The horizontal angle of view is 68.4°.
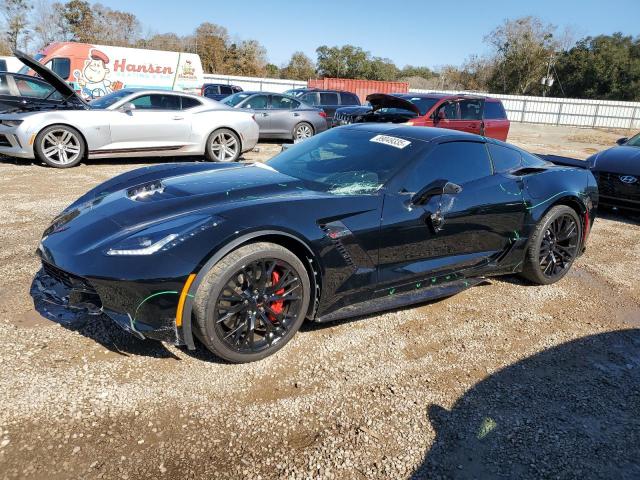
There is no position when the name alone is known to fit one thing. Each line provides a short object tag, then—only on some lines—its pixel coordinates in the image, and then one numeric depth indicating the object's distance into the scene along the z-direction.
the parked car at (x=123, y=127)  7.71
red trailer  30.73
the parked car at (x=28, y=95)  7.99
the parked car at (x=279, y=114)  12.41
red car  10.05
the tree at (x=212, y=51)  56.06
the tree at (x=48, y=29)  45.79
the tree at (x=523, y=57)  50.41
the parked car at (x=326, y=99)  15.27
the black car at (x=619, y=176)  6.67
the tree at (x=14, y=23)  43.22
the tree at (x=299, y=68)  62.66
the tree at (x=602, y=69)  46.25
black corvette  2.58
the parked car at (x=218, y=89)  19.31
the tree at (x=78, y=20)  47.69
